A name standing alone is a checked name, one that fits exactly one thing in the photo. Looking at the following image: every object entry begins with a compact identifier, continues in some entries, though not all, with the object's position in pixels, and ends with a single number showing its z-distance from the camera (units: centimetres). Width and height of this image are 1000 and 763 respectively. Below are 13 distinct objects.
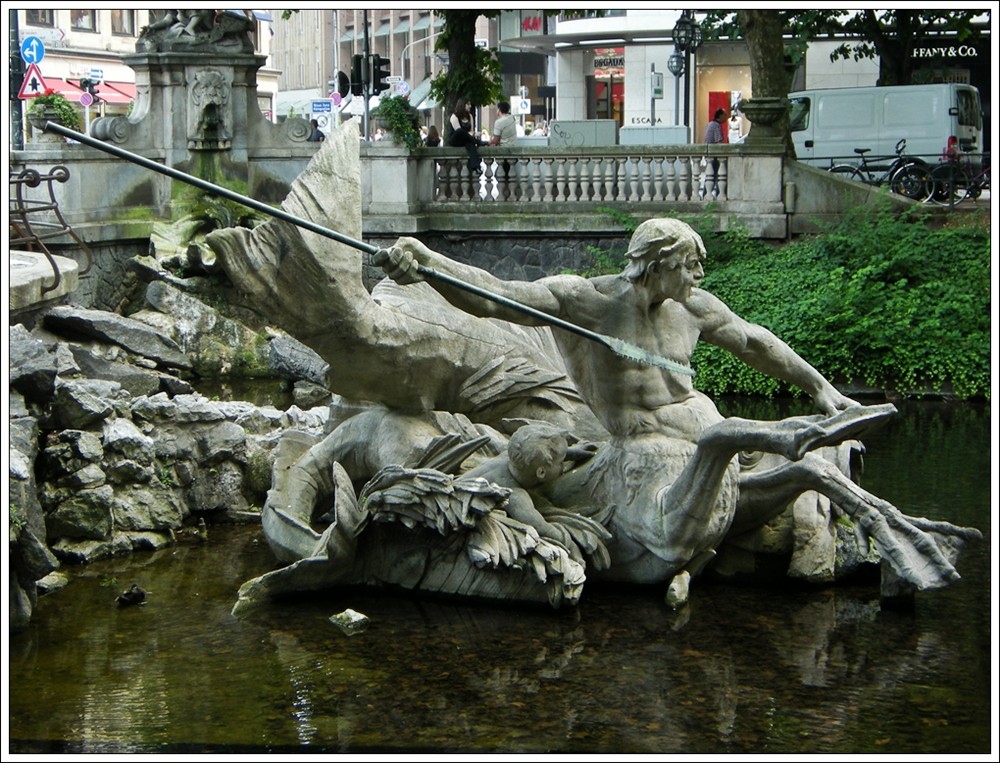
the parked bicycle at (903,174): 2214
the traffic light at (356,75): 2389
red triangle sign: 1919
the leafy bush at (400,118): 2042
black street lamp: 2873
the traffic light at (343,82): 2534
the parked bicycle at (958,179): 2101
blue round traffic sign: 1950
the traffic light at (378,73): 2350
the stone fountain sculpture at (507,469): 784
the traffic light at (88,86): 2998
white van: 2567
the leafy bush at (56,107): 1995
